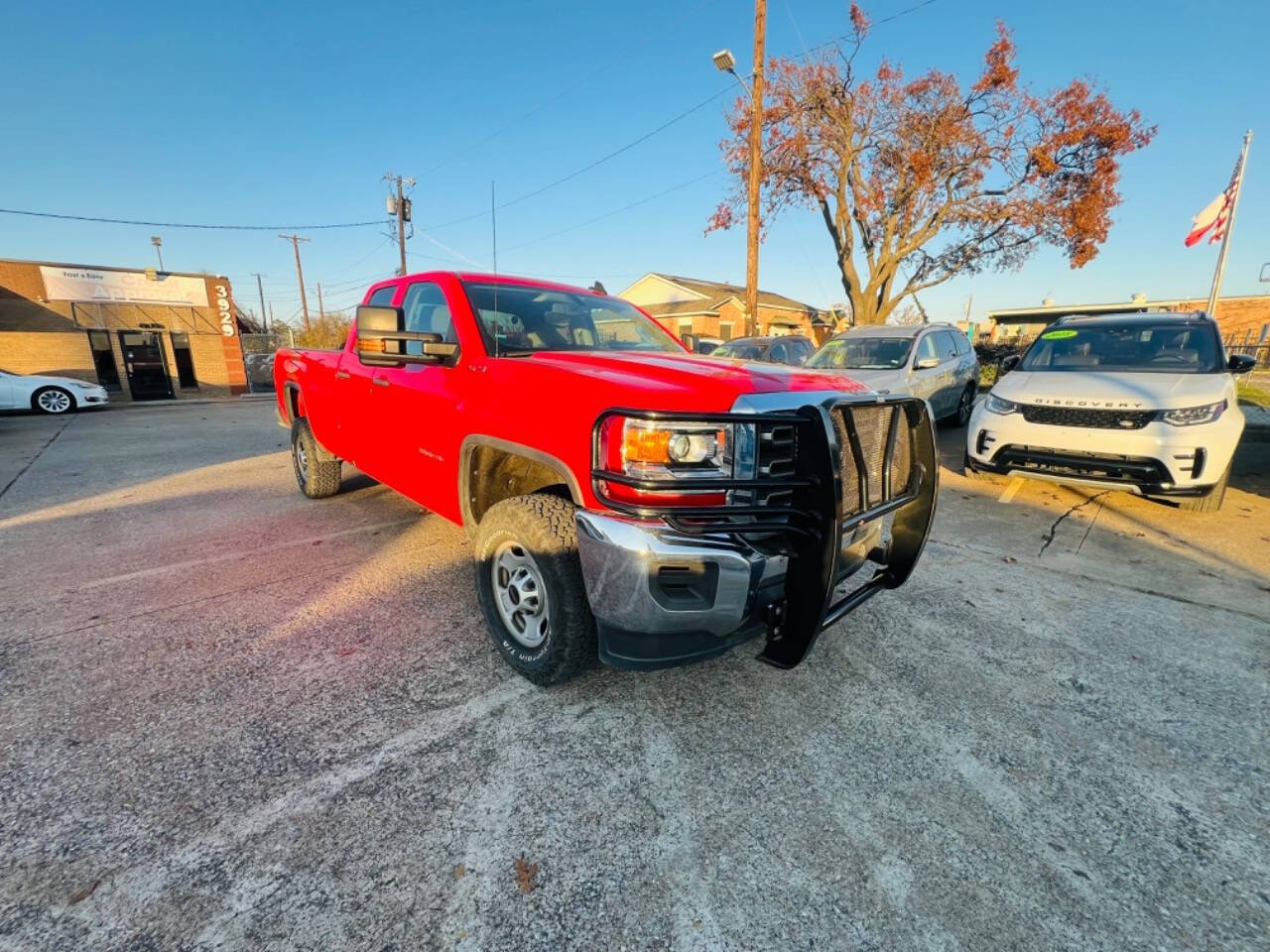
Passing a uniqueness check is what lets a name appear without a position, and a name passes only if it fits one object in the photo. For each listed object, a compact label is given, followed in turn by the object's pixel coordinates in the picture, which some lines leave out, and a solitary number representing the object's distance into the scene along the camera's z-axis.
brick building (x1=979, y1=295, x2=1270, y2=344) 33.84
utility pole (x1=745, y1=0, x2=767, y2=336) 13.16
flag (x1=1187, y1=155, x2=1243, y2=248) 15.47
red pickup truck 1.85
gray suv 7.38
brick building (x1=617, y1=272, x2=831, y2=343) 35.56
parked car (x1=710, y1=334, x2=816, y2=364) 12.27
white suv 4.34
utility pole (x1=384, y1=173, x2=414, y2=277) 22.67
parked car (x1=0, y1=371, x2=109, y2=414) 12.83
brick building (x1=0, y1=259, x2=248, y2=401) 17.42
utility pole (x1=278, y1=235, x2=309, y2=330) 41.01
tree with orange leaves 17.89
